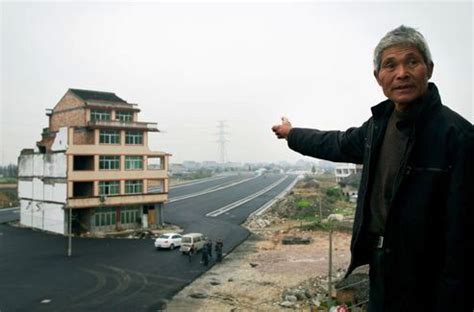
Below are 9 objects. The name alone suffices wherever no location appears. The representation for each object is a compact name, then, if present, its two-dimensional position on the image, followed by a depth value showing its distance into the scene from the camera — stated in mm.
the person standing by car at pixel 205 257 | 24469
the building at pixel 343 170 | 98312
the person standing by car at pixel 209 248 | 25688
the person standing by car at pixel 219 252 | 25375
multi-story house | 34562
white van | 27609
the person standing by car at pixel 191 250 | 26994
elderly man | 2115
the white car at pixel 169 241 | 29062
